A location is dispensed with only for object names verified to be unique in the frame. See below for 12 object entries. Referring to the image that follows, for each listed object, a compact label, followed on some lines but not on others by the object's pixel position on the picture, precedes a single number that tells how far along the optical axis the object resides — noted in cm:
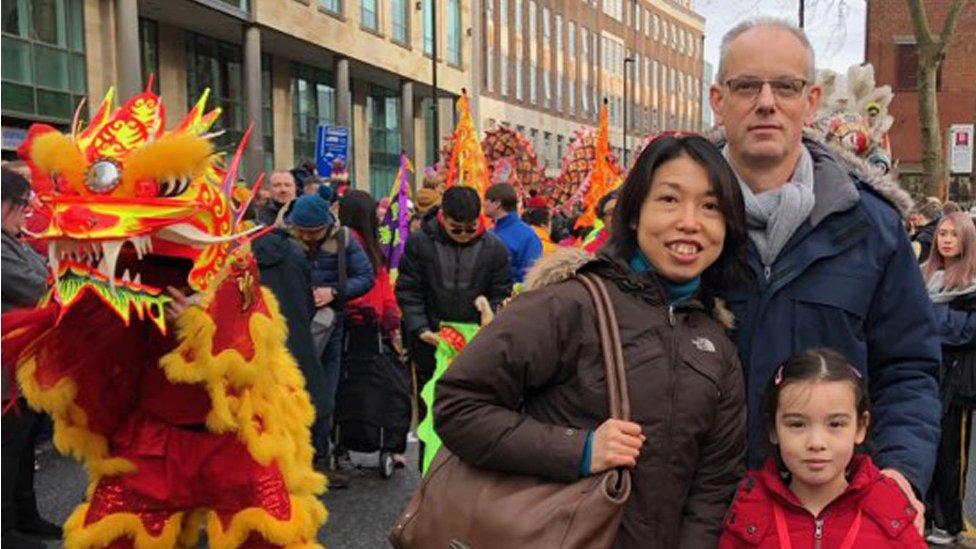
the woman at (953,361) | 505
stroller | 639
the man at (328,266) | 602
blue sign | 1434
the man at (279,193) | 690
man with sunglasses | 587
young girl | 208
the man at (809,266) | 222
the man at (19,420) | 450
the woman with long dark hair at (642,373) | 190
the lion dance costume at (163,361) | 303
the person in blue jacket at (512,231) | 725
